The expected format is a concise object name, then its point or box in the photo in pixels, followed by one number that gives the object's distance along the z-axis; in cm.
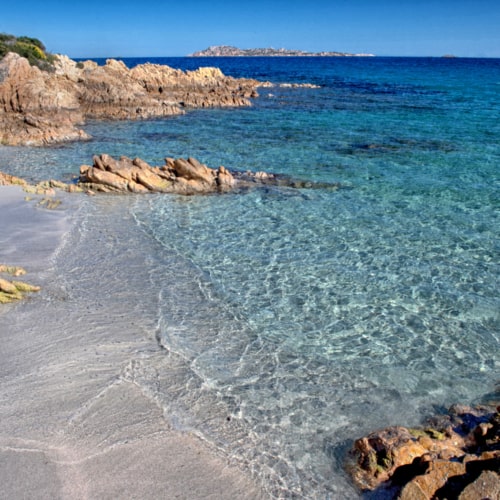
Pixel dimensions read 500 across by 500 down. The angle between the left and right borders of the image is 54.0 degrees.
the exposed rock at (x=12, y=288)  889
